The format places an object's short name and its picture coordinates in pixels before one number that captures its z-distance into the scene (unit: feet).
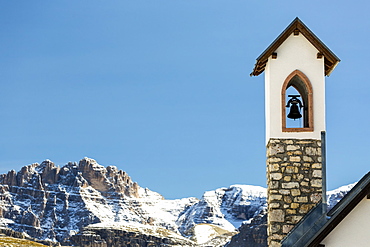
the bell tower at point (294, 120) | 51.80
